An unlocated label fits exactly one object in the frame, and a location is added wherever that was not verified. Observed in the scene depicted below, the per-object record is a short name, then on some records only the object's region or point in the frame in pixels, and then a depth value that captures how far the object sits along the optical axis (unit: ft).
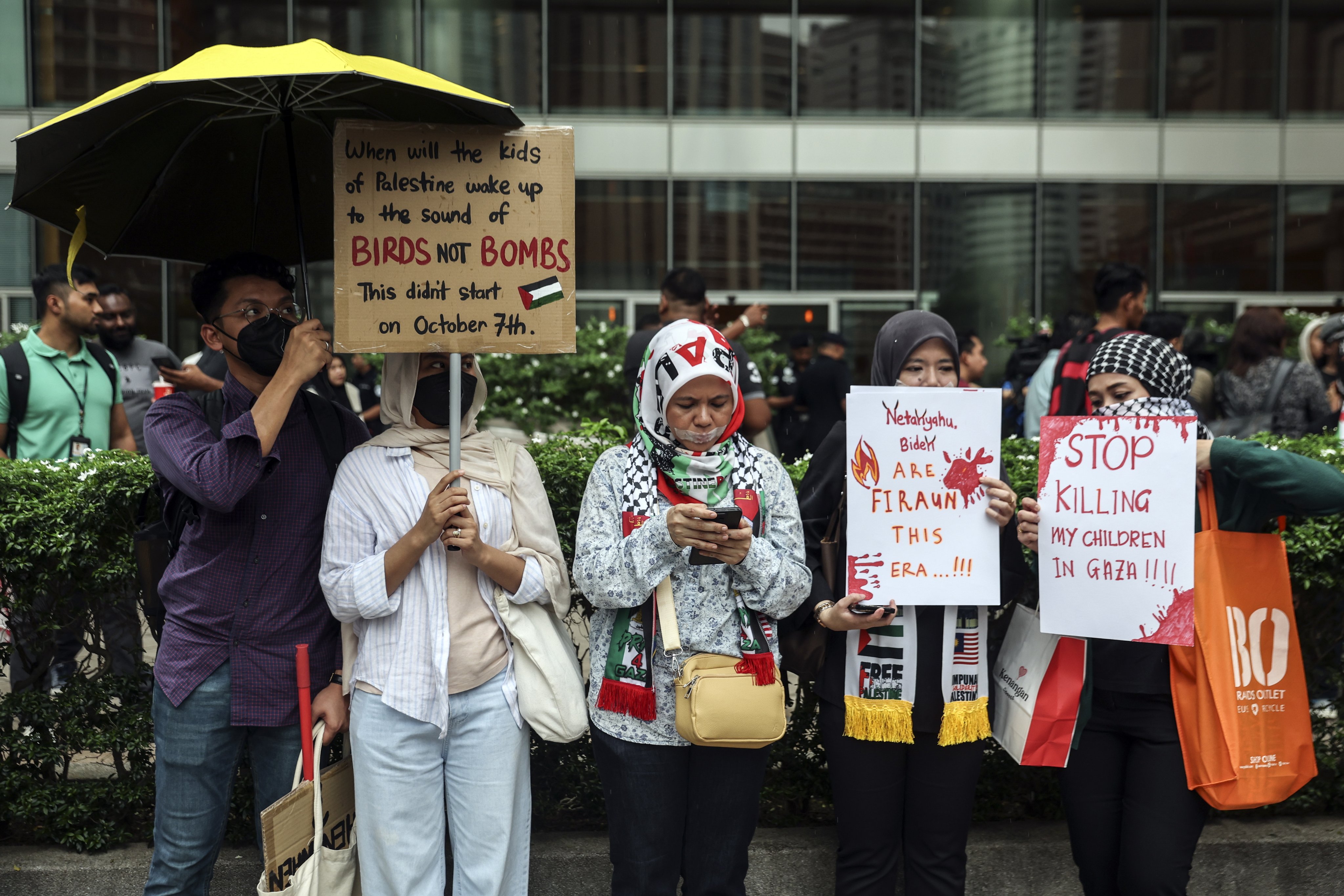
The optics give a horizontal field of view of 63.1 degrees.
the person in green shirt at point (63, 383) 17.97
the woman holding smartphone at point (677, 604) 9.37
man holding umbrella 9.43
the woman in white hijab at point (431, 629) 9.21
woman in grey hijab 10.19
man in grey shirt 21.59
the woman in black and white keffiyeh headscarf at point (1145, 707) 9.75
